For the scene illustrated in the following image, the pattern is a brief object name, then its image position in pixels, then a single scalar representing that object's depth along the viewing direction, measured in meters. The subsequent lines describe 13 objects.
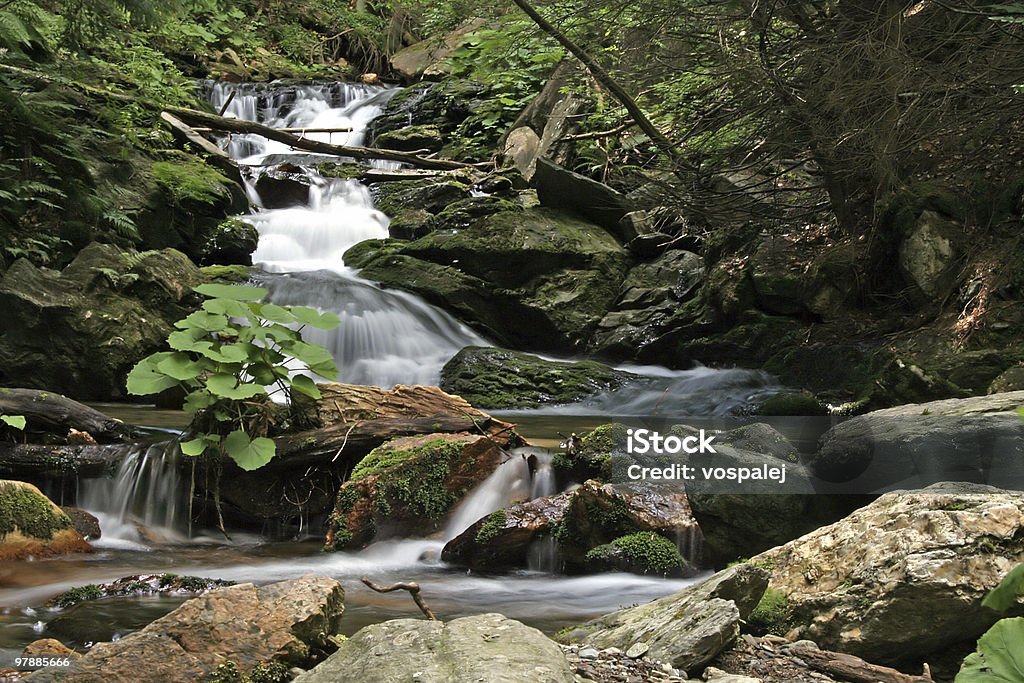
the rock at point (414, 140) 17.72
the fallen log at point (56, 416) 6.18
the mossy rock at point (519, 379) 9.61
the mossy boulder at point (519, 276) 11.69
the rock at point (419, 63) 20.11
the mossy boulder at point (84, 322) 8.86
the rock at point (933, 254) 8.02
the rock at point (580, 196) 12.41
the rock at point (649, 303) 11.02
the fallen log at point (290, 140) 15.59
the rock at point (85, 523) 5.58
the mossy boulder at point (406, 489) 5.48
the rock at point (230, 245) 12.55
